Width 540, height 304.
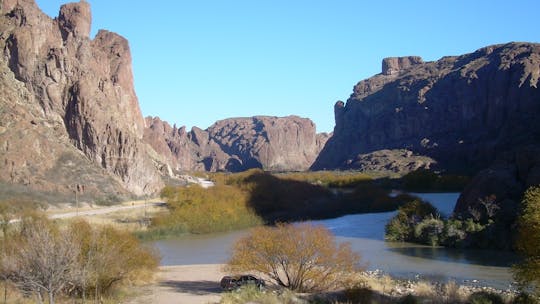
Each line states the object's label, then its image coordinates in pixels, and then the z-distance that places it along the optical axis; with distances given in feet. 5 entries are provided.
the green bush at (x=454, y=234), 157.99
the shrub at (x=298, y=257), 85.35
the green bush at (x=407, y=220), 173.27
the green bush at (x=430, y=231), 163.53
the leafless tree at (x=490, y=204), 160.04
